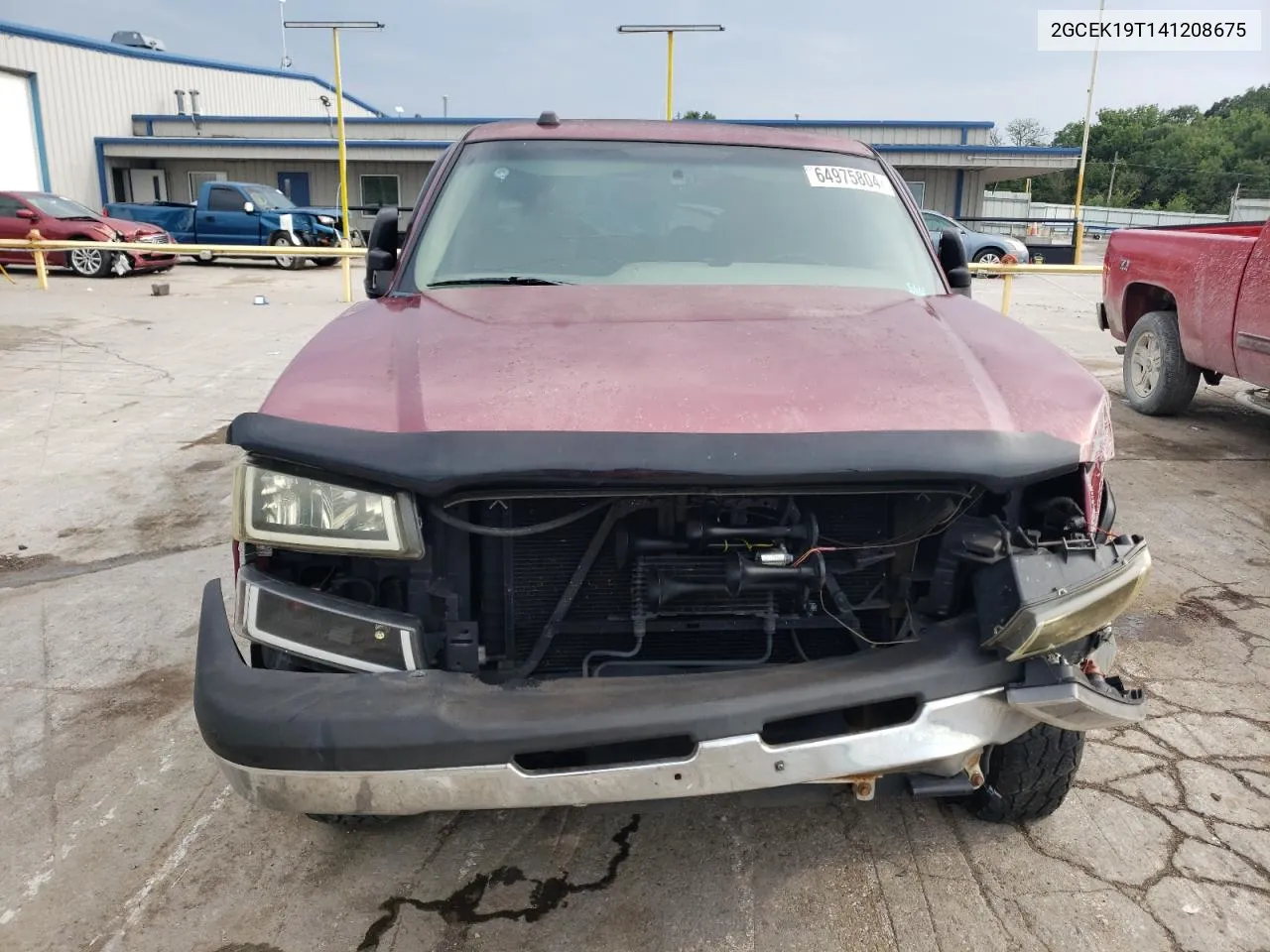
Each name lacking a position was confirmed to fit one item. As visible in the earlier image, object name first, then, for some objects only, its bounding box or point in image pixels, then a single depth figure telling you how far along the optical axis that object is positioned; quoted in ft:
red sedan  57.11
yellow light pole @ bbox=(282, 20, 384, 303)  47.24
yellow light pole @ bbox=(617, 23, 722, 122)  52.11
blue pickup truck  65.57
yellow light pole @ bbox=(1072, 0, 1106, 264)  72.75
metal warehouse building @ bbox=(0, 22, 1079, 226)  93.86
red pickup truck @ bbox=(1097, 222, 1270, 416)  20.04
